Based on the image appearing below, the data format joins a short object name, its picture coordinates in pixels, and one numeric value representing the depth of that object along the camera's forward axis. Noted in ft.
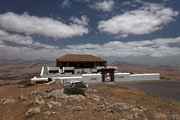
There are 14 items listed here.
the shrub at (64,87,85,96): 46.15
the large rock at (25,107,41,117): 29.60
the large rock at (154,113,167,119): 29.96
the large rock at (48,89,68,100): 40.34
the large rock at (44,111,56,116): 28.94
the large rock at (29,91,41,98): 44.23
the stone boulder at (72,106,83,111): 32.45
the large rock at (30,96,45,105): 36.05
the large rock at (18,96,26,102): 40.76
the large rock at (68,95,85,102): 39.93
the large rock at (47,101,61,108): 34.01
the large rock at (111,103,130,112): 32.86
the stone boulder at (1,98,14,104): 39.94
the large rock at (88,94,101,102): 42.12
